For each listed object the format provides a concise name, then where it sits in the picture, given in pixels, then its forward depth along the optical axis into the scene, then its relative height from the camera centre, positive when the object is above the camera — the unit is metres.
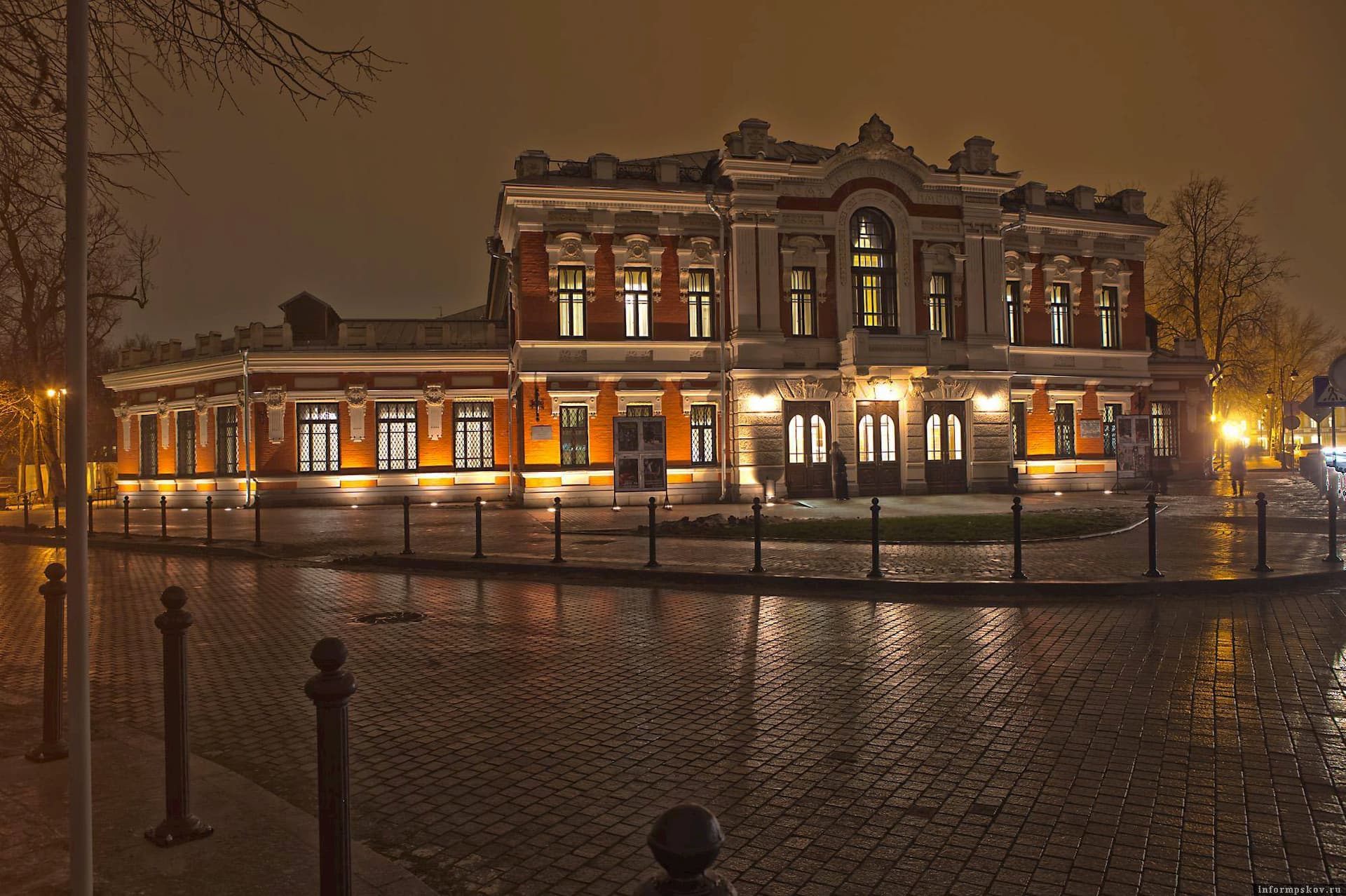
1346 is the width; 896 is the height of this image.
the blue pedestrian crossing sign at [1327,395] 14.90 +0.96
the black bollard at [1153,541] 11.64 -1.15
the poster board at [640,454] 27.45 +0.30
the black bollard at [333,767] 3.19 -1.09
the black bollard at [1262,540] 12.19 -1.23
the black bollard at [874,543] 11.99 -1.15
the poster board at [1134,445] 33.34 +0.34
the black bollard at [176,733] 4.14 -1.25
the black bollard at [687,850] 2.09 -0.92
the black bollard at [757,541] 12.94 -1.18
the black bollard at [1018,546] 11.66 -1.20
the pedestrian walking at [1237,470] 29.43 -0.74
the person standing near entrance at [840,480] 29.98 -0.69
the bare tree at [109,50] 4.87 +2.41
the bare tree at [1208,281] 44.50 +8.94
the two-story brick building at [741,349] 30.94 +4.26
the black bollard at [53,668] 5.33 -1.21
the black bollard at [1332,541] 12.59 -1.32
